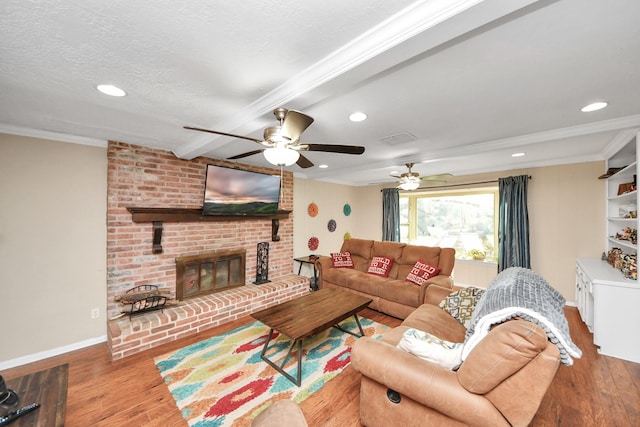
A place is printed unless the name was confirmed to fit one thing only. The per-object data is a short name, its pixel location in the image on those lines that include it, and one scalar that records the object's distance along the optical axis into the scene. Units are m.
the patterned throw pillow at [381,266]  3.86
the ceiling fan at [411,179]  3.64
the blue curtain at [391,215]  6.01
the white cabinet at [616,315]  2.39
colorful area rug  1.81
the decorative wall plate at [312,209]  5.45
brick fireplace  2.73
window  4.92
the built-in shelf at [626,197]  2.81
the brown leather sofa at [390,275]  3.24
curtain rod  4.60
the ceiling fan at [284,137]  1.84
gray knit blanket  1.23
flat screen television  3.53
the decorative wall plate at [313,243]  5.47
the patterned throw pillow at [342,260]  4.33
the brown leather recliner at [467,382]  1.17
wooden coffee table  2.13
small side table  4.69
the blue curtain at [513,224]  4.17
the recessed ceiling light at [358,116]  2.17
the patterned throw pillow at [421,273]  3.36
